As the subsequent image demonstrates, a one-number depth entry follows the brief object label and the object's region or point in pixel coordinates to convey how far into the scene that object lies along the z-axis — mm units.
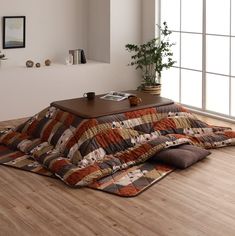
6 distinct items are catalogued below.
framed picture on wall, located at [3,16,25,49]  6820
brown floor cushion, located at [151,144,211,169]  4566
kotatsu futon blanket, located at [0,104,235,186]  4477
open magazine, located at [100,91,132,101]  5505
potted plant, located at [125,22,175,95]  6996
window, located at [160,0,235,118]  6316
